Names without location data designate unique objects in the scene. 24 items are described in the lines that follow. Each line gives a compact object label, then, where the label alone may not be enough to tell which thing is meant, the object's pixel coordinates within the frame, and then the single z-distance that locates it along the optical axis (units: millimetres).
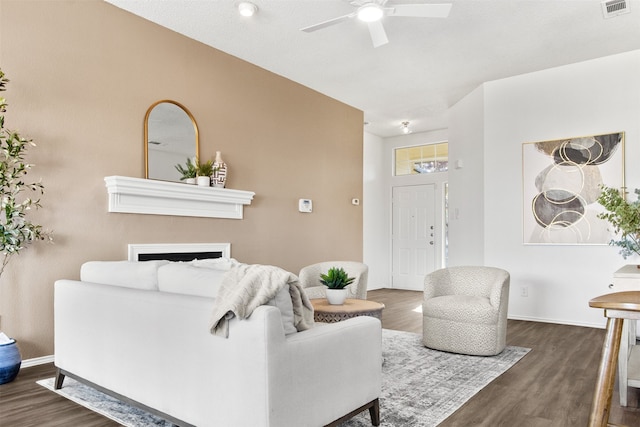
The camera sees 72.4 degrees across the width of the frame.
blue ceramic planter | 2850
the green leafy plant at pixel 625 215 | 3238
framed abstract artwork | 4716
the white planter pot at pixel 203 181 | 4246
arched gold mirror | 3994
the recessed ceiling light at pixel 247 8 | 3654
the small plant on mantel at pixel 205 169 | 4301
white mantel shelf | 3654
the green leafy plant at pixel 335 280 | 3326
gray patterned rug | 2348
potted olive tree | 2887
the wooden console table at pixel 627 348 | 2473
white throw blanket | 1745
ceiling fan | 3045
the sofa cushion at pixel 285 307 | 1846
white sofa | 1713
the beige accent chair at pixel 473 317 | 3568
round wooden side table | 3076
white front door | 7828
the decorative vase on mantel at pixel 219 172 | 4391
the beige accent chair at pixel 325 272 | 4332
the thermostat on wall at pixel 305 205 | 5602
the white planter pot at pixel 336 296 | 3287
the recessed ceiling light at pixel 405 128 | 7409
